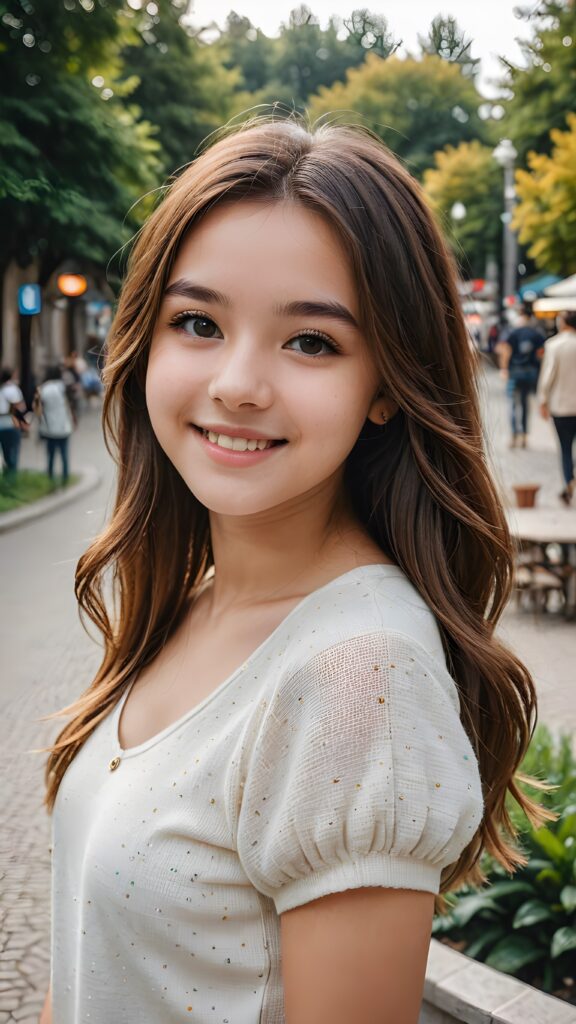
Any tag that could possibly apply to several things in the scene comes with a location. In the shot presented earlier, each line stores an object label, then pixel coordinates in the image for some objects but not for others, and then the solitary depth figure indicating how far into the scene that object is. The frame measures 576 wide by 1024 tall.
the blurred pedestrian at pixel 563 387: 9.45
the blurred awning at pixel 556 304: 14.43
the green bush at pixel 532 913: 2.25
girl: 0.88
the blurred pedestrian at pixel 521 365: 13.10
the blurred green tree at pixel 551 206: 7.12
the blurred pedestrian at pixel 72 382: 19.94
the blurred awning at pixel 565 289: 11.97
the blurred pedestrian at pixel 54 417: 11.77
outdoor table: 6.11
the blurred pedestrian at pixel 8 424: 10.99
